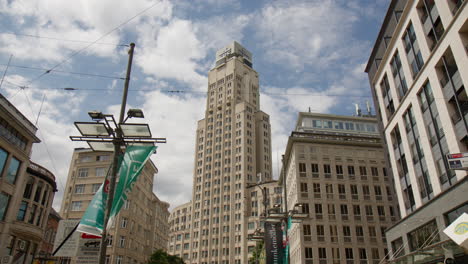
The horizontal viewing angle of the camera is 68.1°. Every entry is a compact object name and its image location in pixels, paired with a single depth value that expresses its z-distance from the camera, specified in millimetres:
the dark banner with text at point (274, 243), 23953
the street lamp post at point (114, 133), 11398
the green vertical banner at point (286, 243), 23906
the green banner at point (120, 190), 10922
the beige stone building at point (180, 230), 131375
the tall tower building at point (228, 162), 120562
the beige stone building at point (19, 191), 34656
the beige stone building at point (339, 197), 55812
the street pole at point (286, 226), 24572
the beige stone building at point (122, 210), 59344
